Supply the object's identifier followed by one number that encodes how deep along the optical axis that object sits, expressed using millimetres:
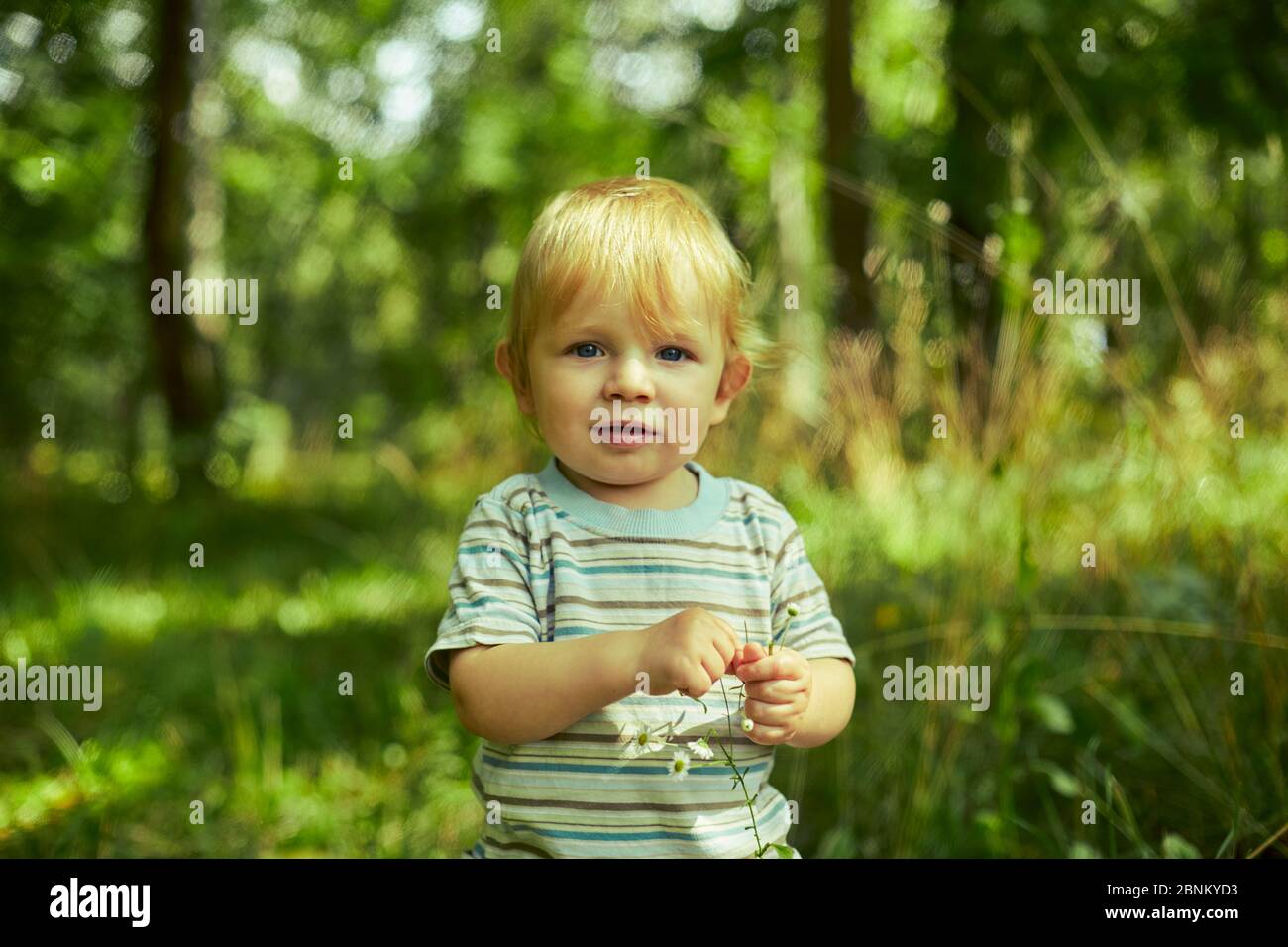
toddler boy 1289
